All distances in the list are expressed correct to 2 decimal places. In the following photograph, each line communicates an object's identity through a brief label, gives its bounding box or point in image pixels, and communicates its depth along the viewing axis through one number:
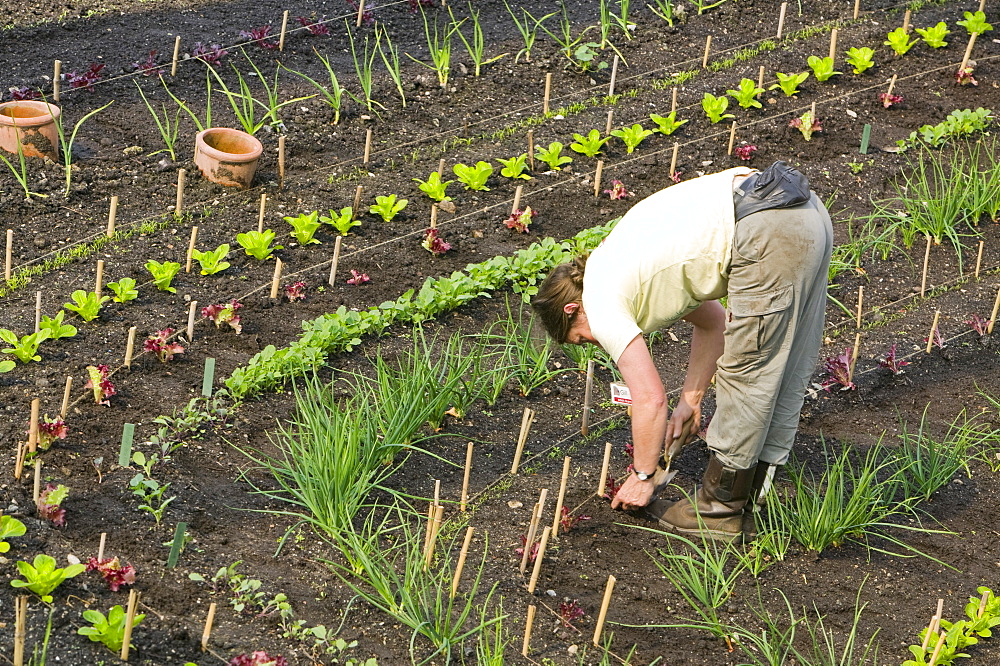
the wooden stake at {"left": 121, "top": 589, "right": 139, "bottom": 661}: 6.09
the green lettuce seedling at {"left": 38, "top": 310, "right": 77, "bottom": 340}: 8.86
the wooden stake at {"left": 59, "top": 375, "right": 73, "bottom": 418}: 7.89
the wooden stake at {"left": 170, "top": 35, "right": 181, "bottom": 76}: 12.47
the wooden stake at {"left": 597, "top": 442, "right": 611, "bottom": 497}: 7.69
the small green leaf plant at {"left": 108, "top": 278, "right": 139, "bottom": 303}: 9.39
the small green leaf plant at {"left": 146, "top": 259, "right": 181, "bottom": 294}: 9.58
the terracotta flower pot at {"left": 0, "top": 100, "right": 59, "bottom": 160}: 10.83
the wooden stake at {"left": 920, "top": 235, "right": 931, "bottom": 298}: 10.40
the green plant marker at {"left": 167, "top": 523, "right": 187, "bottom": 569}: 6.58
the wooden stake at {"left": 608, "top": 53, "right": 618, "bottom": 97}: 12.94
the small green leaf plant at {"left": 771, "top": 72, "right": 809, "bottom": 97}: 13.09
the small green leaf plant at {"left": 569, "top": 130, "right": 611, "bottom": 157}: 12.01
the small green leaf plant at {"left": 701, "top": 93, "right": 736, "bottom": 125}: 12.55
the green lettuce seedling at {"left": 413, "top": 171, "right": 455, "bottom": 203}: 11.12
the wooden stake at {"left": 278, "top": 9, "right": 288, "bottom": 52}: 13.13
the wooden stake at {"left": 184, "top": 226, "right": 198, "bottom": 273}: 9.81
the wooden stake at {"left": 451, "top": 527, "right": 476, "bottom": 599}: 6.86
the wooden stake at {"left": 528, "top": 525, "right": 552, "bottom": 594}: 7.12
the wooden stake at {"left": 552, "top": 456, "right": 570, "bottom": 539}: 7.43
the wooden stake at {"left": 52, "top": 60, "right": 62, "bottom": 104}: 11.86
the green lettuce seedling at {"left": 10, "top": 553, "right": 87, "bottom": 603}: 6.50
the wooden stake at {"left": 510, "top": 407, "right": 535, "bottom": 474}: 7.97
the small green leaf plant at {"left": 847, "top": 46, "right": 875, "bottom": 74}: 13.52
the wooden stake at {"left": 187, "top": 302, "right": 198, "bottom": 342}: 8.90
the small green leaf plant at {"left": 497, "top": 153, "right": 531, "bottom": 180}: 11.61
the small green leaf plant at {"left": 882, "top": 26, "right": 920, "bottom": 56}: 13.91
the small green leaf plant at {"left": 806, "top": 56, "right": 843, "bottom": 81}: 13.38
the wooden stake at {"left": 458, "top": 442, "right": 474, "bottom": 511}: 7.51
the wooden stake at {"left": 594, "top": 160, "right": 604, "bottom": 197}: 11.43
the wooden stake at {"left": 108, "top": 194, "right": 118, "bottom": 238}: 10.11
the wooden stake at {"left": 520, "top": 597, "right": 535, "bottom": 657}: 6.51
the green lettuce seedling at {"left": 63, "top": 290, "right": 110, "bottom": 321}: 9.13
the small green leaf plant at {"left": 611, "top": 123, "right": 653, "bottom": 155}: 12.16
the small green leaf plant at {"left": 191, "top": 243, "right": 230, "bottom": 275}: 9.85
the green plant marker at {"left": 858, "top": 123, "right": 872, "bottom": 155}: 11.76
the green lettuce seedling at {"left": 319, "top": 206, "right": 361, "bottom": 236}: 10.54
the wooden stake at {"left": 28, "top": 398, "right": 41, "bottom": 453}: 7.44
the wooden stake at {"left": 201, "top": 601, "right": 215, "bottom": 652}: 6.36
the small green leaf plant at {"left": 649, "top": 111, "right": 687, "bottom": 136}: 12.36
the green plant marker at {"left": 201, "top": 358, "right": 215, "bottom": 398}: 8.07
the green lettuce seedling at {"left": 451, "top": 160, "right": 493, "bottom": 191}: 11.35
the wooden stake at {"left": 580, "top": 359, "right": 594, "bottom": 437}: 8.37
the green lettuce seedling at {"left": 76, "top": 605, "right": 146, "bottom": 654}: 6.28
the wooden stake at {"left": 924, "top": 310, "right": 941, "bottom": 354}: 9.56
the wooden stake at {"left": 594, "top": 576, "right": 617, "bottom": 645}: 6.51
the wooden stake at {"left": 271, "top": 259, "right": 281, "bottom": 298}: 9.66
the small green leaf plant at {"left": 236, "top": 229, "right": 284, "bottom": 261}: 10.13
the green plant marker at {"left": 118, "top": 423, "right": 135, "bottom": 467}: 7.19
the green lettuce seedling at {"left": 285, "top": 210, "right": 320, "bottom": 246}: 10.38
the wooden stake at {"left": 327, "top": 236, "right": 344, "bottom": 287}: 9.77
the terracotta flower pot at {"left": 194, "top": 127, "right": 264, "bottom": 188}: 10.93
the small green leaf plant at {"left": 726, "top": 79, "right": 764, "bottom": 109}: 12.80
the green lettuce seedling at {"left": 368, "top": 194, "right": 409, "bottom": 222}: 10.84
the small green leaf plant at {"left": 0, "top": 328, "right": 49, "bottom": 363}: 8.59
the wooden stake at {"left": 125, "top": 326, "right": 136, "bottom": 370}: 8.59
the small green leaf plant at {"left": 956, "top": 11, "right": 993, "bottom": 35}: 14.38
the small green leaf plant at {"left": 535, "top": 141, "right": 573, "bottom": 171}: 11.73
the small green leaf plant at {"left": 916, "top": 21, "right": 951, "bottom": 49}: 14.12
